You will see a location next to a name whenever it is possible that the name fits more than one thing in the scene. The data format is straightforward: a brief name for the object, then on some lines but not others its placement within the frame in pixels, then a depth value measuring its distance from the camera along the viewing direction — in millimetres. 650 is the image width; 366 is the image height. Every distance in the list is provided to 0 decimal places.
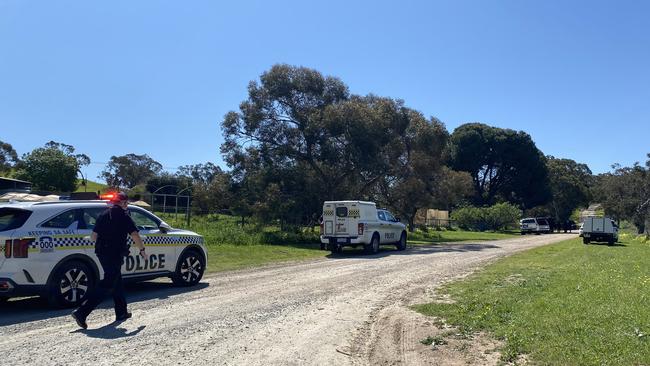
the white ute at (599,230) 35344
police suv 8523
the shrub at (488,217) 65188
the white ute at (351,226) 22250
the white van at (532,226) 57344
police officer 7652
